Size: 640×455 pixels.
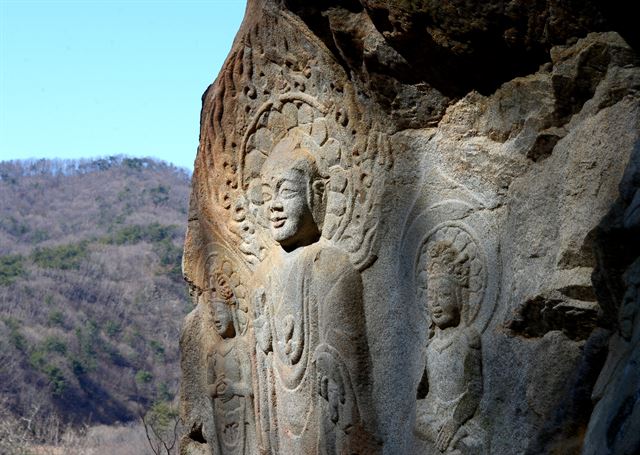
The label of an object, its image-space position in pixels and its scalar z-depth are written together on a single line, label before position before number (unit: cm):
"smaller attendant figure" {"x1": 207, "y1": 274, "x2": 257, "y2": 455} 498
